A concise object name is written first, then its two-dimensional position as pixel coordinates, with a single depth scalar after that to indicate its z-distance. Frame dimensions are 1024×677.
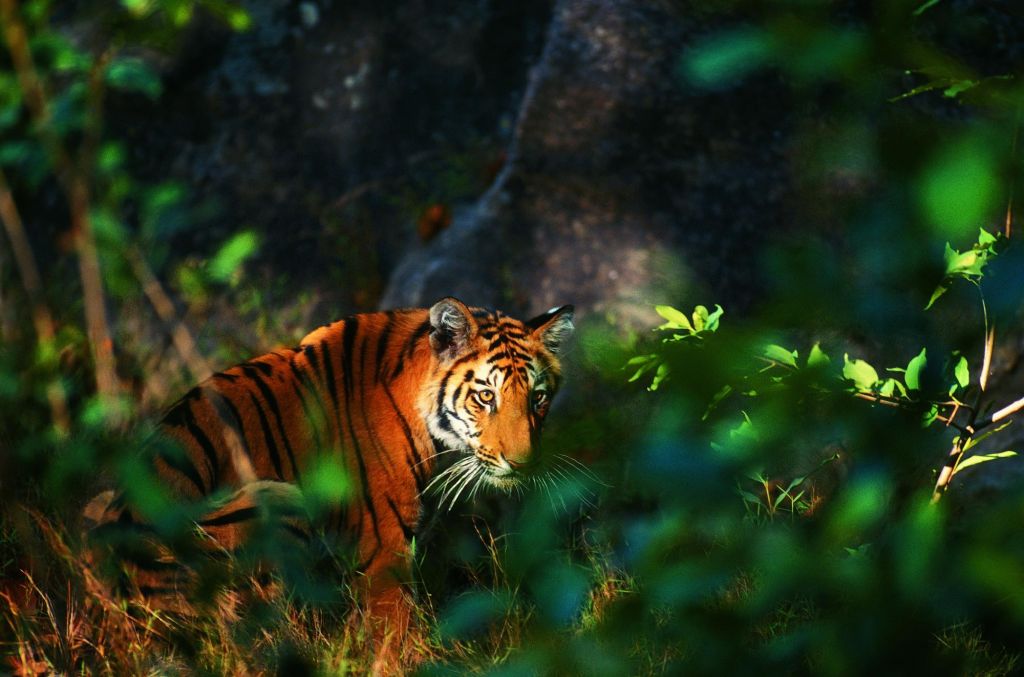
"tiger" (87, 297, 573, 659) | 20.45
